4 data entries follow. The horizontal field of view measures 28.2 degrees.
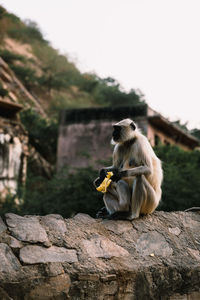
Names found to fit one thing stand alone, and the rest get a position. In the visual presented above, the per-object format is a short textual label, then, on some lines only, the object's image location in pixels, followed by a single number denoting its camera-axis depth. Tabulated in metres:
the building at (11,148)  15.70
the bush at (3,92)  21.11
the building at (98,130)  17.02
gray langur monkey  3.80
